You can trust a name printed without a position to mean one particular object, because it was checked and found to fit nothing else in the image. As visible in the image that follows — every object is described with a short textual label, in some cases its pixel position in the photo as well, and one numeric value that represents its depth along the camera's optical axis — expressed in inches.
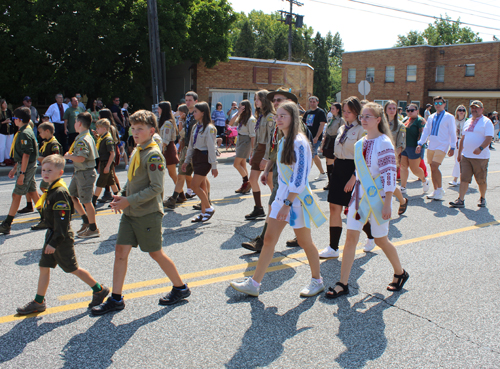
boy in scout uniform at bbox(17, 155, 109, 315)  143.9
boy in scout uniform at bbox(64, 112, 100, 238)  236.5
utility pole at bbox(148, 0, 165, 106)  558.6
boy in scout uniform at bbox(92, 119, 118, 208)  273.1
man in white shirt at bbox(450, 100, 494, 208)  314.8
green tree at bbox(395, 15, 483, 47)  2933.1
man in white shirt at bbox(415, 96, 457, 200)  339.6
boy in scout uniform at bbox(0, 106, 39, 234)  244.4
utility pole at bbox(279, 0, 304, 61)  1488.1
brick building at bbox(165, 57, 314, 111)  984.3
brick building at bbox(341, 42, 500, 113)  1531.7
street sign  795.4
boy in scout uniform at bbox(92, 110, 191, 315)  147.4
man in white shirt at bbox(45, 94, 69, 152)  555.8
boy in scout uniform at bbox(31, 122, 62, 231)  246.5
